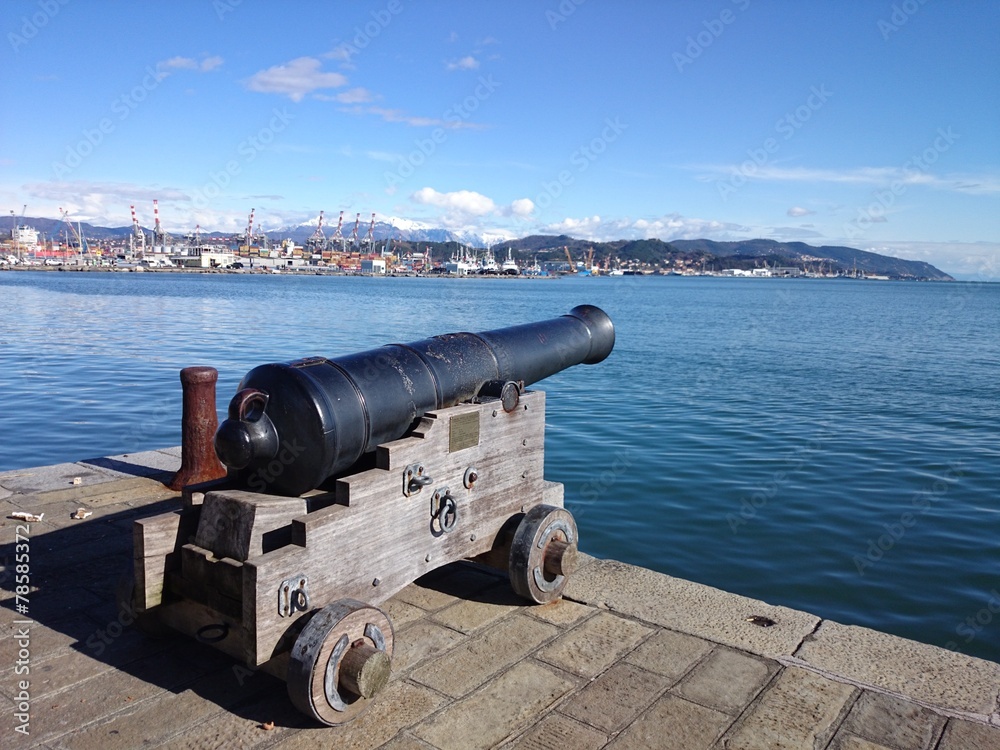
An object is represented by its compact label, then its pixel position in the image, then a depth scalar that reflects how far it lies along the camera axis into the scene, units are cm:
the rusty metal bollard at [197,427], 595
